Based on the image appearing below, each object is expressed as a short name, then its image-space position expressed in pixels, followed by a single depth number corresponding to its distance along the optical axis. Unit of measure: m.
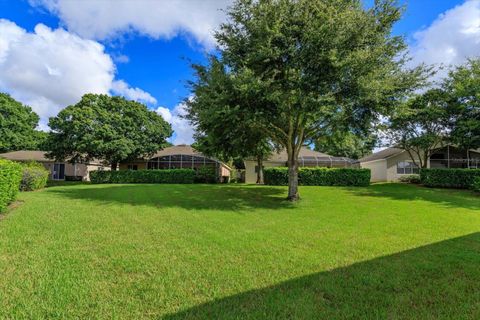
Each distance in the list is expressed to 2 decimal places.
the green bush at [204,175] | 27.73
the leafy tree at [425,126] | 21.70
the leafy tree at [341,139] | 15.03
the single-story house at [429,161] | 28.12
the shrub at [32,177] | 16.61
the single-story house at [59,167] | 33.28
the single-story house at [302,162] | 29.73
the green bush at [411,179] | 25.48
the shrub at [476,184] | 17.71
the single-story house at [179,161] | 31.59
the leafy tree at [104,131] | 26.19
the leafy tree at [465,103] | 19.62
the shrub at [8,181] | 8.55
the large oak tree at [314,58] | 11.40
